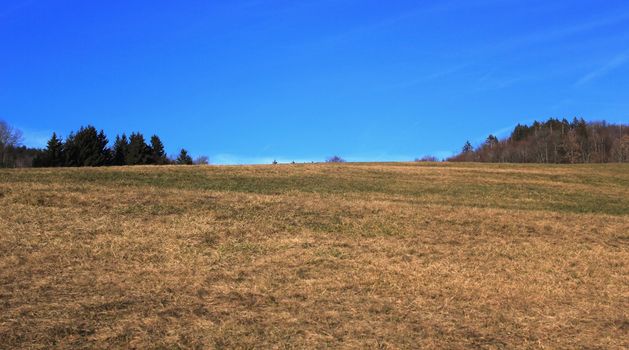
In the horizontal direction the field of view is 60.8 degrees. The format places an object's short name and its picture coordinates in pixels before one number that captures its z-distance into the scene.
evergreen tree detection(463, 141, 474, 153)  159.31
